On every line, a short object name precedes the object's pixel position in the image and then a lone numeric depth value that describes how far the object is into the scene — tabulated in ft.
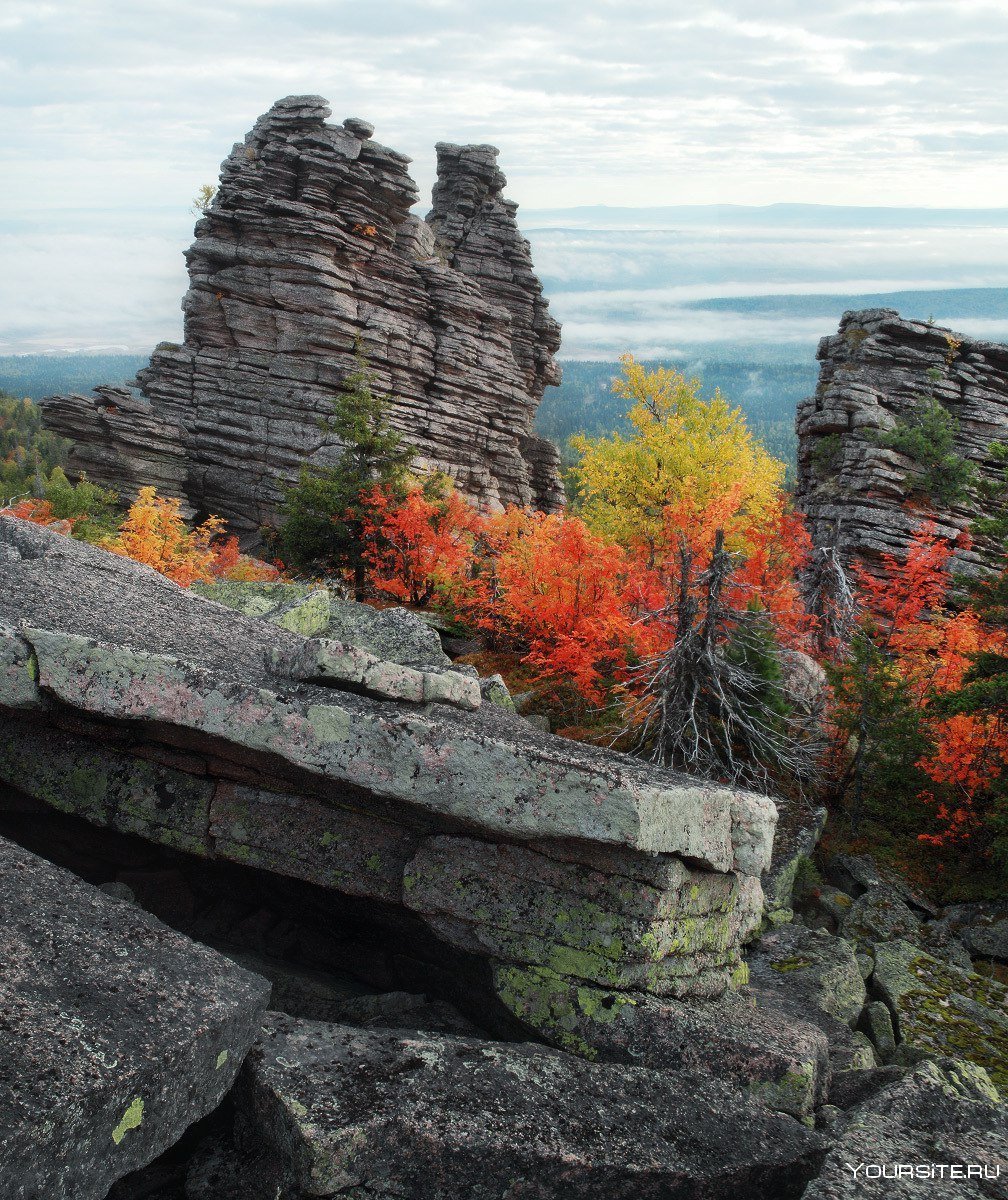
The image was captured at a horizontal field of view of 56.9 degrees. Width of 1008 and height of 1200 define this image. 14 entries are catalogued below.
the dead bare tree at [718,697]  47.80
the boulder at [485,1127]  19.97
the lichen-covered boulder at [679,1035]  23.90
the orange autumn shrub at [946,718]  55.26
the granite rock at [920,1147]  19.86
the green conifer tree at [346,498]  91.76
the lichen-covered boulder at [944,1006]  34.86
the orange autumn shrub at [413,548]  89.35
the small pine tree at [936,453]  123.24
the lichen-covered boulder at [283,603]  43.98
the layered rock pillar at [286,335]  162.40
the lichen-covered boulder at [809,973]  32.71
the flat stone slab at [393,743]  25.02
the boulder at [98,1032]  16.57
